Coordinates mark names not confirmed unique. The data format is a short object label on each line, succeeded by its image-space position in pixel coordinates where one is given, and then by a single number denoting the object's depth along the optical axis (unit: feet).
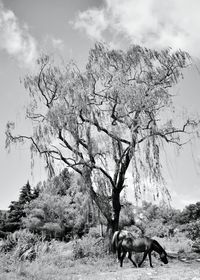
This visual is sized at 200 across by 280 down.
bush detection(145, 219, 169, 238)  82.64
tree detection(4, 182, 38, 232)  121.39
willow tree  34.30
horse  28.58
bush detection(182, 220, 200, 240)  41.22
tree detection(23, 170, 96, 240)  101.86
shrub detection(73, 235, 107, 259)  35.83
